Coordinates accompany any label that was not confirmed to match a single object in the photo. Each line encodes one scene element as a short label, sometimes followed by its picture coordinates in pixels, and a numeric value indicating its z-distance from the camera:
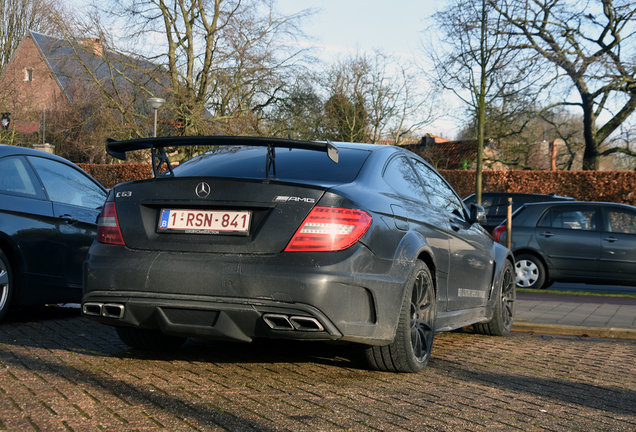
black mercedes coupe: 3.73
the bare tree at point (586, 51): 25.00
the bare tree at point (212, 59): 28.14
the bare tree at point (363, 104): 40.09
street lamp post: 23.67
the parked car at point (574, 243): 11.96
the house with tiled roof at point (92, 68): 27.03
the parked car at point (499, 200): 16.08
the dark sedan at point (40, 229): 5.80
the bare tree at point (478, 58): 18.72
